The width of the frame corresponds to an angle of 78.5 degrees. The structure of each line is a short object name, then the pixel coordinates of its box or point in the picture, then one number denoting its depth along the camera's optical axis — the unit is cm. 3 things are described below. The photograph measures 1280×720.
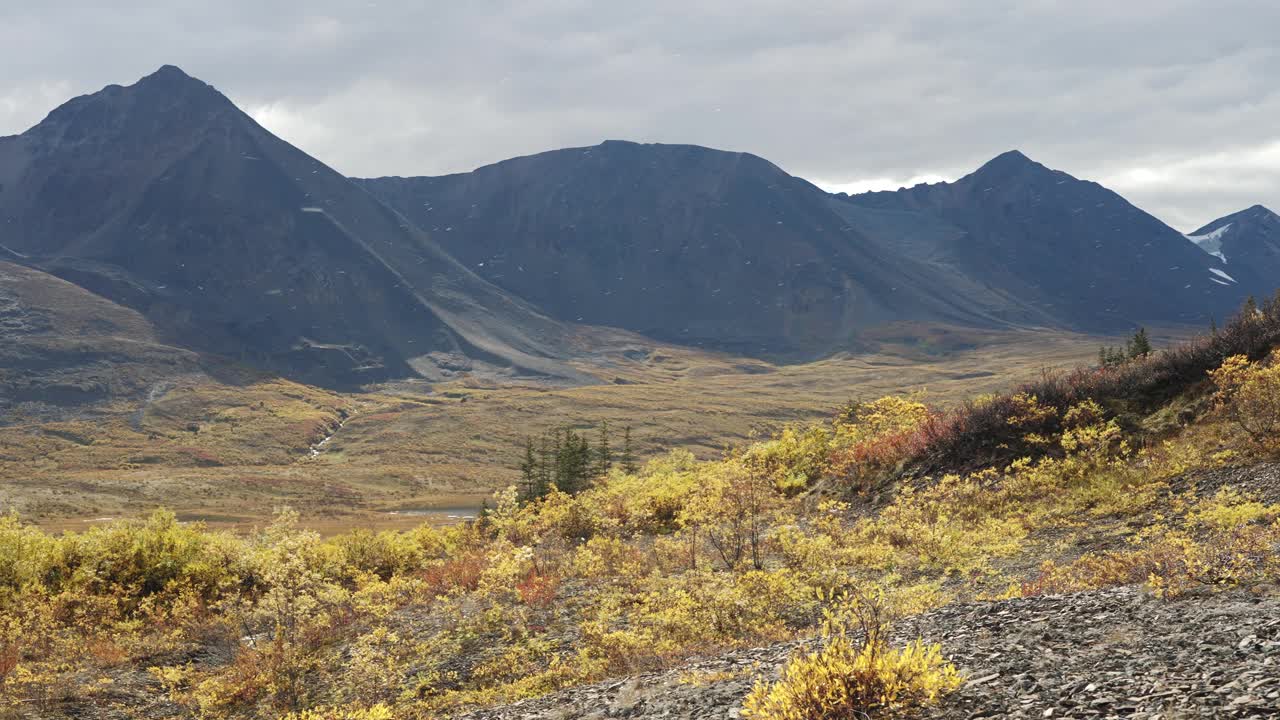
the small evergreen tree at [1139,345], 4238
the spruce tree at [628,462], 4349
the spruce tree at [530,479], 4983
